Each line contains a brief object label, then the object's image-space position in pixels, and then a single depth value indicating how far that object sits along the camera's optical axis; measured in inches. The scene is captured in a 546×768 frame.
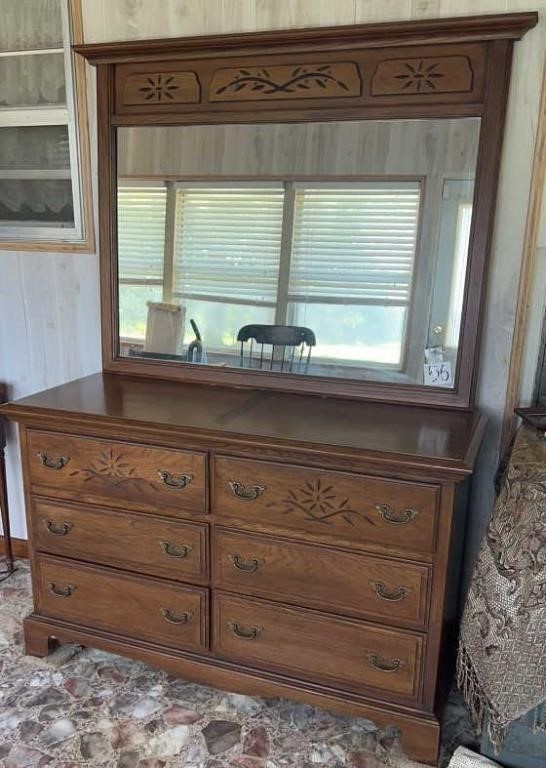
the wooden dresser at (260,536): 60.4
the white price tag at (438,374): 72.2
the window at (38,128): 82.4
